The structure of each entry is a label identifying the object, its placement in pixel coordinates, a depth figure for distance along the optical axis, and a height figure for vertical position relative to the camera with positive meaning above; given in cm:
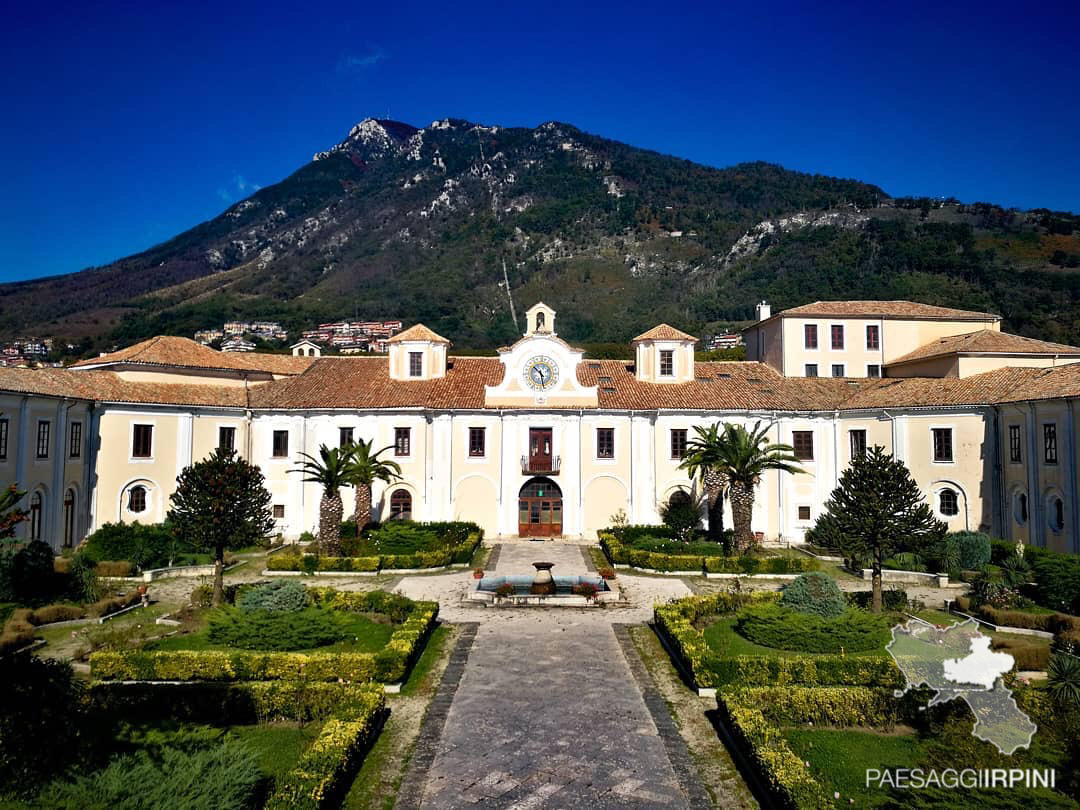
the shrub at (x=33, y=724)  763 -284
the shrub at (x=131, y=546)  2806 -328
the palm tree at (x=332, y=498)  2975 -141
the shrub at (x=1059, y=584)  2091 -338
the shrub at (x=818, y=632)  1683 -391
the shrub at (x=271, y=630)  1672 -391
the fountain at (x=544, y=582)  2341 -386
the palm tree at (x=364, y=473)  3107 -38
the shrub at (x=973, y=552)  2673 -309
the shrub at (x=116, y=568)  2608 -384
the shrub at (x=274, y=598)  1758 -331
